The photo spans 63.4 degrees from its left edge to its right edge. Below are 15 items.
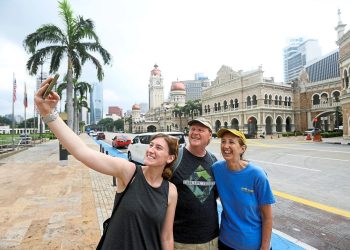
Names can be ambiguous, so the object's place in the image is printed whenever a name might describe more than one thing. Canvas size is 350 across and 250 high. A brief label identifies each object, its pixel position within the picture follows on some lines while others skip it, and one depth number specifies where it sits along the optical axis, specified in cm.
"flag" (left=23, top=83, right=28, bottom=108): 2714
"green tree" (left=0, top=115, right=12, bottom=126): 13038
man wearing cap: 253
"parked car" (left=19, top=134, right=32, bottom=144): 2928
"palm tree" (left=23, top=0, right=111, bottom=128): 1706
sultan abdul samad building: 4969
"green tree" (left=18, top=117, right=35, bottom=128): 11434
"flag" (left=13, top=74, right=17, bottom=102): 2223
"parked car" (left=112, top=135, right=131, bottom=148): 2577
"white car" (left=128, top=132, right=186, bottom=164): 1367
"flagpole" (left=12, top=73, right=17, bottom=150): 2209
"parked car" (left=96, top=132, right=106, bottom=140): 4513
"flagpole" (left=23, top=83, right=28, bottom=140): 2712
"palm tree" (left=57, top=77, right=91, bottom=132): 3703
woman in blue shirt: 244
